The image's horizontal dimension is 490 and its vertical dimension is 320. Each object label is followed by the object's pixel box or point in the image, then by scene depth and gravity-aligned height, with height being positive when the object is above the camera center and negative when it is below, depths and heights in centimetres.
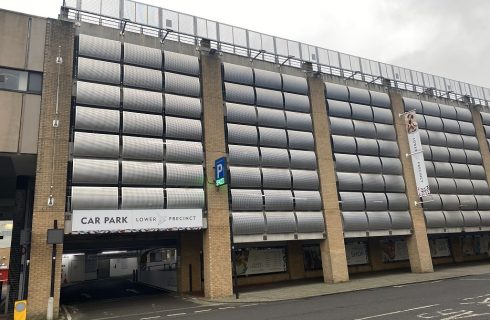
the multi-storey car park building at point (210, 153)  2039 +683
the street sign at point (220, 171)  2298 +529
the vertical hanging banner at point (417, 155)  3216 +759
